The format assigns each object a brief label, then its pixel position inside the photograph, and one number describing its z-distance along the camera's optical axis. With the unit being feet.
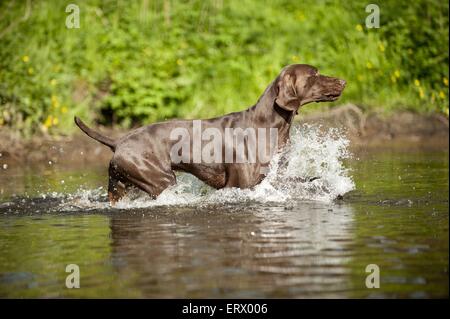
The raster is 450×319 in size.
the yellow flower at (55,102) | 46.39
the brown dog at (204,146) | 26.76
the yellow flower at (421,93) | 50.55
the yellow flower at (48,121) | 45.78
